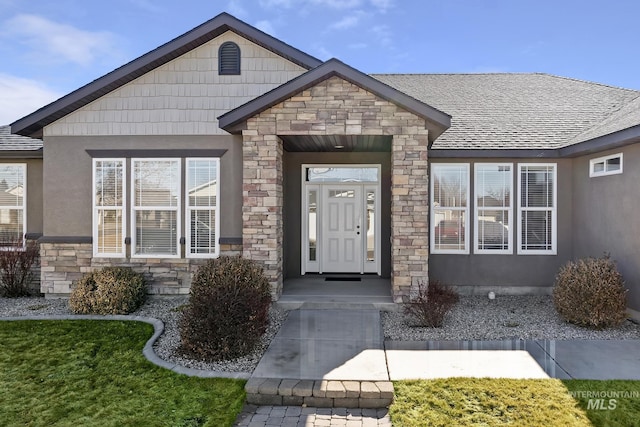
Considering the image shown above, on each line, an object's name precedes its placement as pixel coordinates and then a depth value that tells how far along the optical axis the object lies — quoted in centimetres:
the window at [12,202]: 952
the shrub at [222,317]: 545
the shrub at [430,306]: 672
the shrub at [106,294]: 755
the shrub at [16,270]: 904
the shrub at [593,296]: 655
